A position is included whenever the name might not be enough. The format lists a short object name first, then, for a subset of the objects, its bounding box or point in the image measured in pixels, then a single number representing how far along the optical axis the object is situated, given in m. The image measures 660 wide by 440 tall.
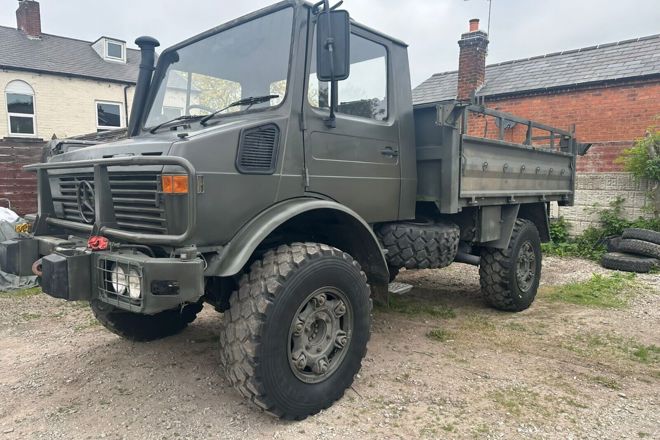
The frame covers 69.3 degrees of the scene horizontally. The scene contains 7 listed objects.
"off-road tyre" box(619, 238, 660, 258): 7.51
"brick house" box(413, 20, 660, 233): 9.38
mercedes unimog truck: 2.63
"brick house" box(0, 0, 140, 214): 17.05
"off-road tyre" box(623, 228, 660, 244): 7.76
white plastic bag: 6.41
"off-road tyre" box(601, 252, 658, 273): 7.29
